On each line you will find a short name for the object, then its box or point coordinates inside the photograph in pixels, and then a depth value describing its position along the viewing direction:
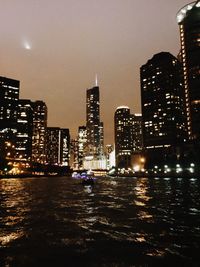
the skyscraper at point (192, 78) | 136.72
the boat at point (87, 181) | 69.71
